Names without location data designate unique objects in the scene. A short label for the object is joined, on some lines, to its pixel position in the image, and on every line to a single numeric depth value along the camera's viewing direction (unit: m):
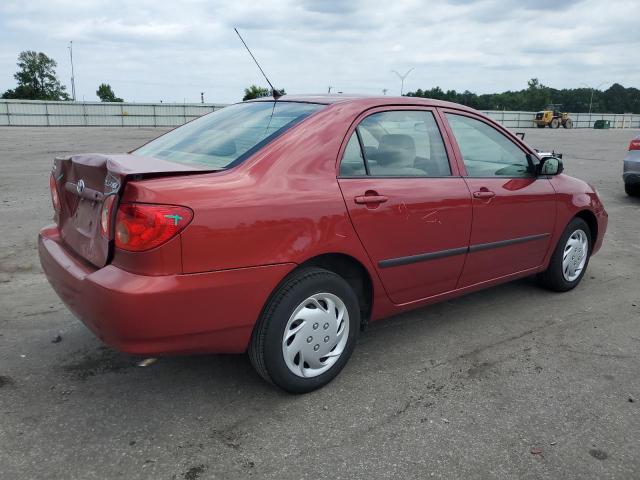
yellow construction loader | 50.51
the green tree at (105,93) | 87.88
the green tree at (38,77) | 83.75
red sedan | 2.40
